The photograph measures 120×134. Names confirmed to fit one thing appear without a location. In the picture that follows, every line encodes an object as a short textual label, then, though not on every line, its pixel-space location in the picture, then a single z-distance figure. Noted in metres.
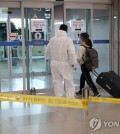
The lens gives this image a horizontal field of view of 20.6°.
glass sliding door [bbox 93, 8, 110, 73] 9.80
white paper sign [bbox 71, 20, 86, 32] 9.26
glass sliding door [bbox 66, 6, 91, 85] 9.27
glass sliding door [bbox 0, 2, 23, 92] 8.77
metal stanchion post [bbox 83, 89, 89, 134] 4.14
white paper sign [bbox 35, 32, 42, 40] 8.86
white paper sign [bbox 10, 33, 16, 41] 8.78
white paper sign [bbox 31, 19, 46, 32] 8.82
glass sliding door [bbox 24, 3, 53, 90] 8.80
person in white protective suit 6.88
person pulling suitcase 8.09
